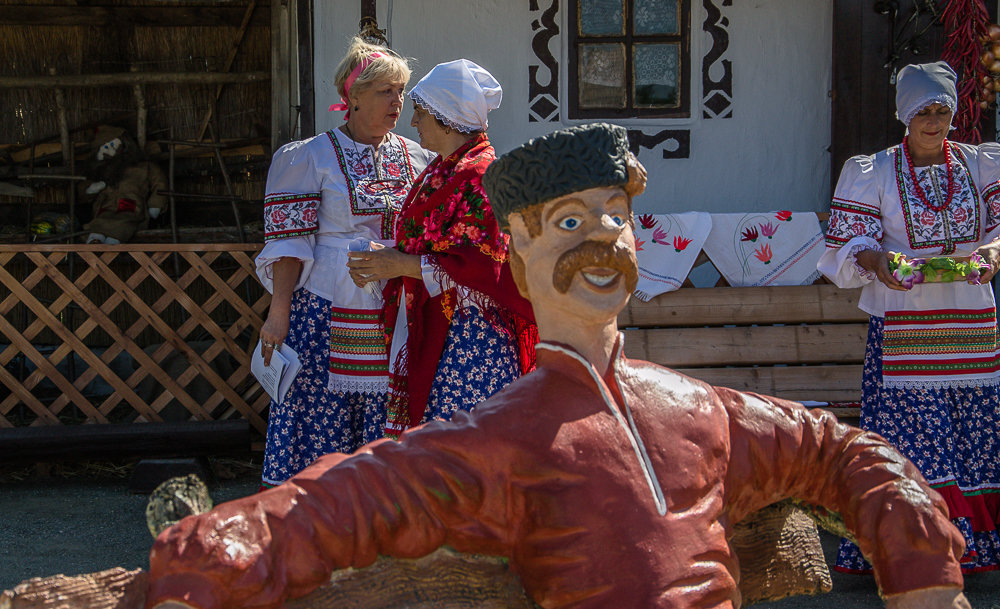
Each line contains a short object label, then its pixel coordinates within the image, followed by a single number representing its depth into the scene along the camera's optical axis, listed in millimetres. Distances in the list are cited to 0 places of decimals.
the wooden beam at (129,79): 7176
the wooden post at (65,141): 7438
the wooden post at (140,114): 7387
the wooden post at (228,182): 7328
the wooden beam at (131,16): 7164
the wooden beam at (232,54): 7070
